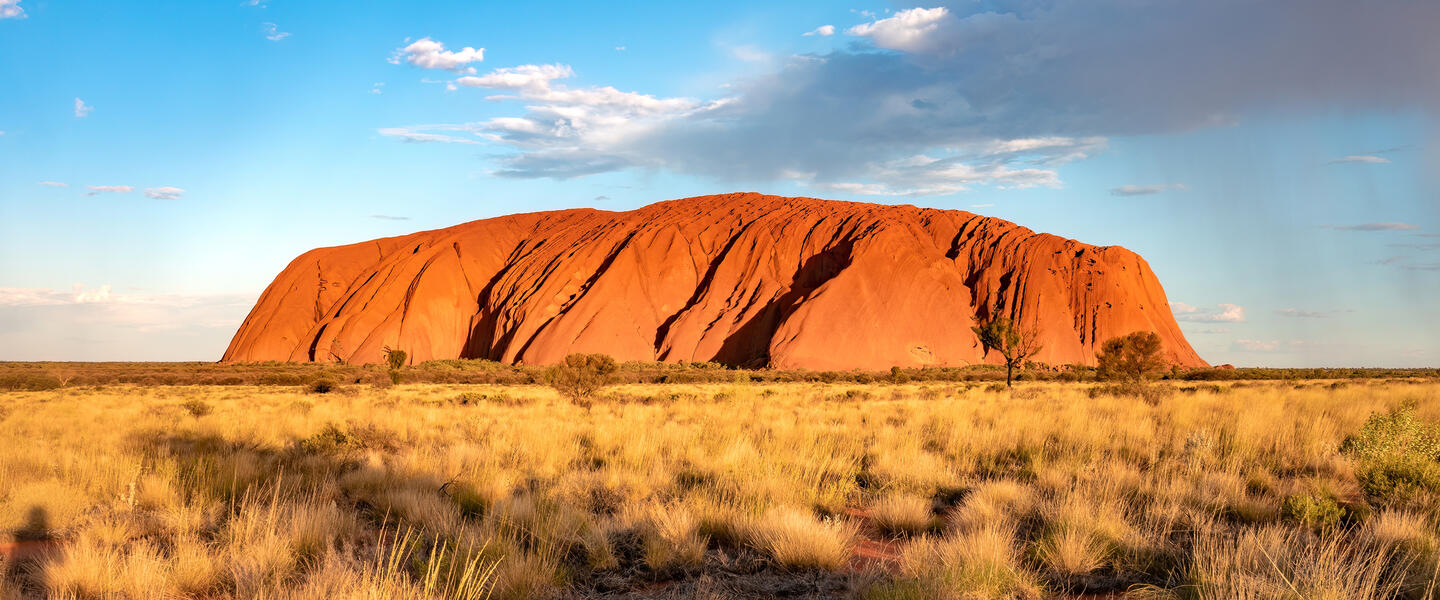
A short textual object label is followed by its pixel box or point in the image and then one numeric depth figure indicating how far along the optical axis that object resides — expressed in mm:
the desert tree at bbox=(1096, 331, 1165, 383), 30719
